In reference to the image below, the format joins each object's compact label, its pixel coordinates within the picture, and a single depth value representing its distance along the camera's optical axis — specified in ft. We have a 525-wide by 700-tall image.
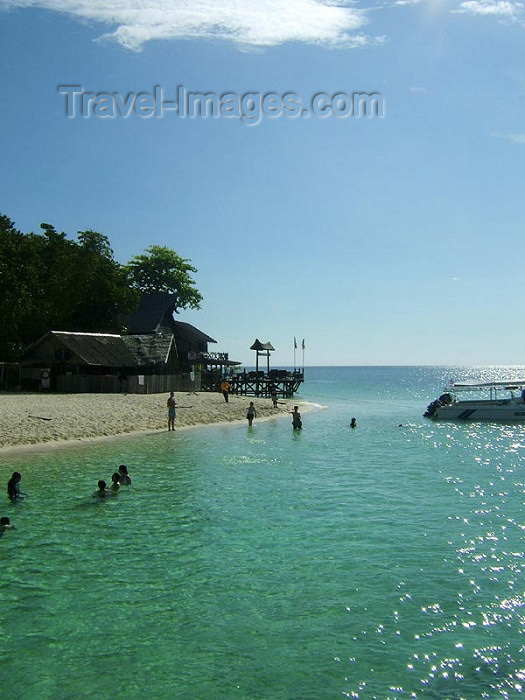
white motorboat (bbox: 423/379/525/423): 147.74
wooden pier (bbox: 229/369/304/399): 202.08
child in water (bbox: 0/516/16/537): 43.60
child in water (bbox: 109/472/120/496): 56.08
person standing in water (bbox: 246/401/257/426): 118.32
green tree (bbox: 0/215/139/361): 135.85
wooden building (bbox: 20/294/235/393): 135.64
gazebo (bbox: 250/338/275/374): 214.07
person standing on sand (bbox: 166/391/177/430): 100.53
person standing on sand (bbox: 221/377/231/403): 148.84
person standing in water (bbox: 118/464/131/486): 58.49
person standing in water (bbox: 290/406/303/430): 114.01
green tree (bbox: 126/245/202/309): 227.61
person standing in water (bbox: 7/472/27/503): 50.37
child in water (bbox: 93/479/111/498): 52.70
